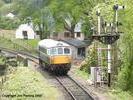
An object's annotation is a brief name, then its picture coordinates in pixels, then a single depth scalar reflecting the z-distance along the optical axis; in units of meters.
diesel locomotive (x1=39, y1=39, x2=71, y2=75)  45.41
